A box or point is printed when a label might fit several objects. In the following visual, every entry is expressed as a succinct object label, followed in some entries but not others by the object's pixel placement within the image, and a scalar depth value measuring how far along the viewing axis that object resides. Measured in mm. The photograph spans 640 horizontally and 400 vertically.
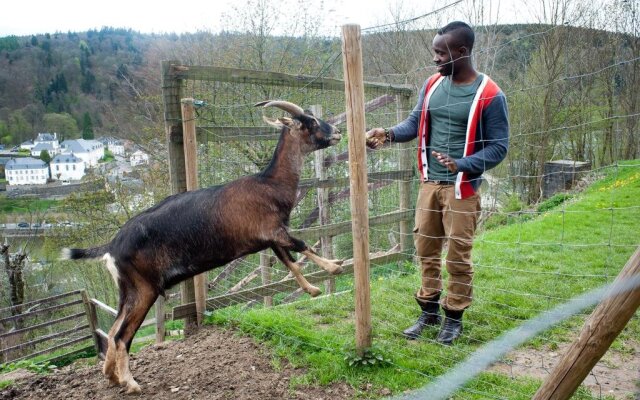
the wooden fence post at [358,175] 3537
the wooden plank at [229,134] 5043
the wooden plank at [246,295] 5215
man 3545
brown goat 3818
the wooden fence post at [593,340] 2139
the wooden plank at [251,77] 4895
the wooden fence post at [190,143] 4922
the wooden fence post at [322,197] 6410
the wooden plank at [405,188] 6711
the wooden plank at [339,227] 5564
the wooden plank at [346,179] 5782
